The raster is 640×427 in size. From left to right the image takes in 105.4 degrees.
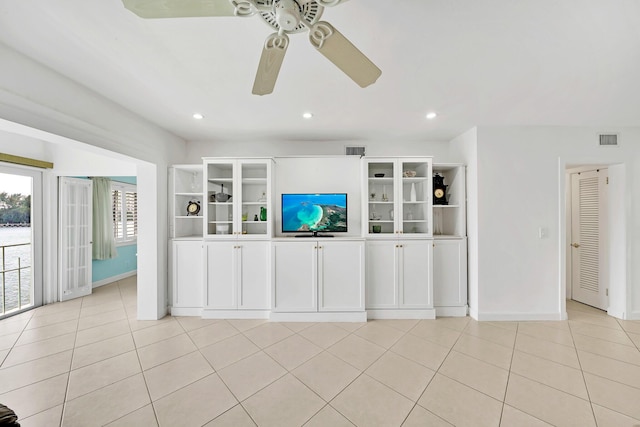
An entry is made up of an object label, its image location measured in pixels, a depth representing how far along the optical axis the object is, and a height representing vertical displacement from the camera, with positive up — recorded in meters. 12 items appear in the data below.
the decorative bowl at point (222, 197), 3.40 +0.23
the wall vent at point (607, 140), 3.16 +0.93
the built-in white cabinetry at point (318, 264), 3.19 -0.68
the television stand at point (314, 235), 3.42 -0.32
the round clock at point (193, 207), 3.52 +0.09
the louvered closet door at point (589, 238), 3.42 -0.39
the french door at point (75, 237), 3.92 -0.39
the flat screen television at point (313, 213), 3.46 +0.00
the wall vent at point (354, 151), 3.78 +0.96
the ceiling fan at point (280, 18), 0.99 +0.84
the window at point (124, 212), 5.27 +0.04
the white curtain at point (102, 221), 4.63 -0.14
